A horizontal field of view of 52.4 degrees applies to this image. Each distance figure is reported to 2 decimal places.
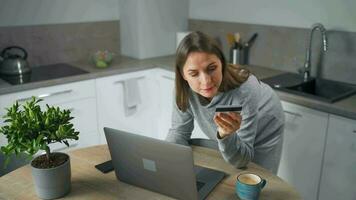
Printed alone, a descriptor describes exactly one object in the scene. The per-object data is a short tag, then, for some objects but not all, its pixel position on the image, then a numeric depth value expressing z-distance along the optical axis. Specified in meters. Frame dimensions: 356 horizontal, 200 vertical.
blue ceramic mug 1.16
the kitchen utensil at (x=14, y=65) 2.56
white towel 2.96
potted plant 1.11
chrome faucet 2.35
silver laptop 1.12
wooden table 1.23
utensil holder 2.96
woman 1.37
